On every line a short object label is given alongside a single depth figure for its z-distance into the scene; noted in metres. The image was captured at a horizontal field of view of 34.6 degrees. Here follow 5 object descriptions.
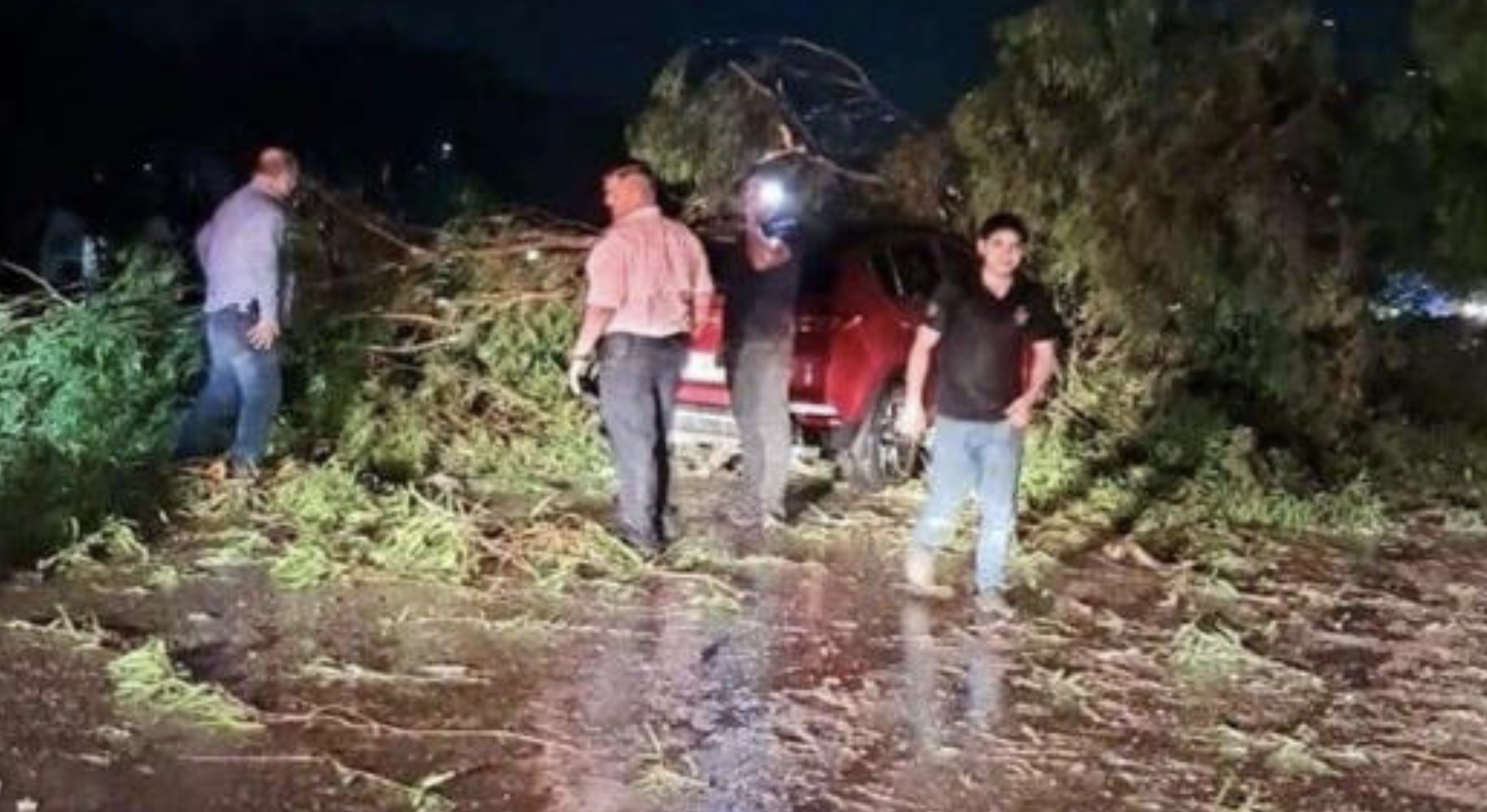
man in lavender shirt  11.05
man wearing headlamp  11.32
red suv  12.88
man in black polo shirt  9.54
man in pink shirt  10.24
